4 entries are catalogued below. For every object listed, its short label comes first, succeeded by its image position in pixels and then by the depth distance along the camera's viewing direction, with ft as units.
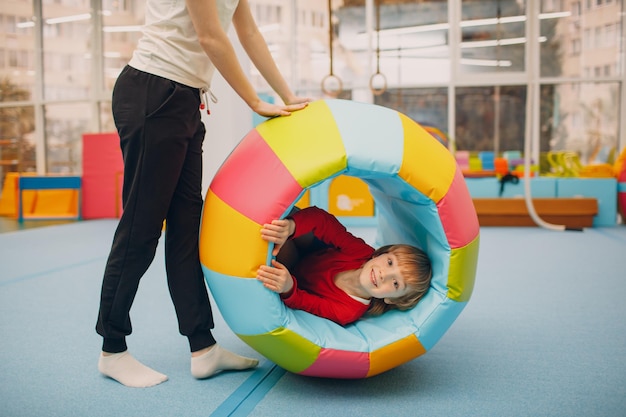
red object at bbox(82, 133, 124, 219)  23.30
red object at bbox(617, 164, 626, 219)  19.58
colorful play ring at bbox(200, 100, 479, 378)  5.14
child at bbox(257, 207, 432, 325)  5.40
